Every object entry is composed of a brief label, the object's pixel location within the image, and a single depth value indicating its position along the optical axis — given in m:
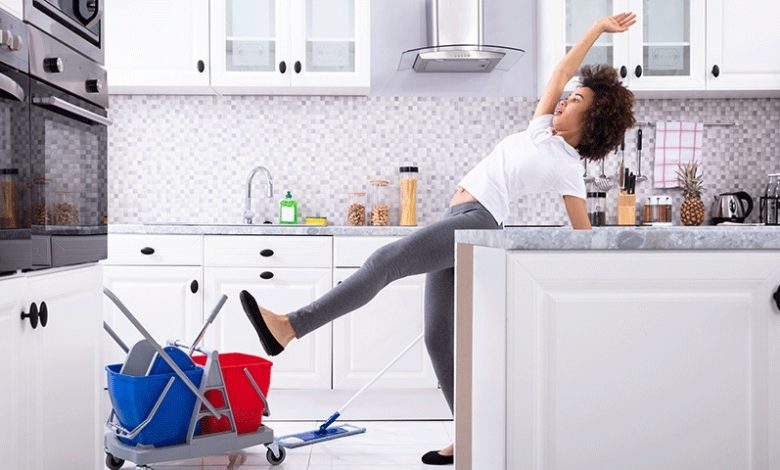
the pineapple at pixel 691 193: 3.96
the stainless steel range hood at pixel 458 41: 3.60
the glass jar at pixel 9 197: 1.50
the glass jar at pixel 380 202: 3.85
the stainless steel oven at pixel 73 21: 1.66
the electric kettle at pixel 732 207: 3.91
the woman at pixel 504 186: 2.12
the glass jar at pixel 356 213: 3.87
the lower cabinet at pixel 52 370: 1.52
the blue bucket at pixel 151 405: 2.21
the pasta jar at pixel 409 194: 3.86
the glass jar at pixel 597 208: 3.93
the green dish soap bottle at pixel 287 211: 3.82
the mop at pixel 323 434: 2.74
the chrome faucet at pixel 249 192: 3.80
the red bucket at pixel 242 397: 2.40
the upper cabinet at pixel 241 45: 3.57
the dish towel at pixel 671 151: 4.03
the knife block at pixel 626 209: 3.96
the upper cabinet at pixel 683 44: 3.69
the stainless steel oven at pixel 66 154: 1.66
